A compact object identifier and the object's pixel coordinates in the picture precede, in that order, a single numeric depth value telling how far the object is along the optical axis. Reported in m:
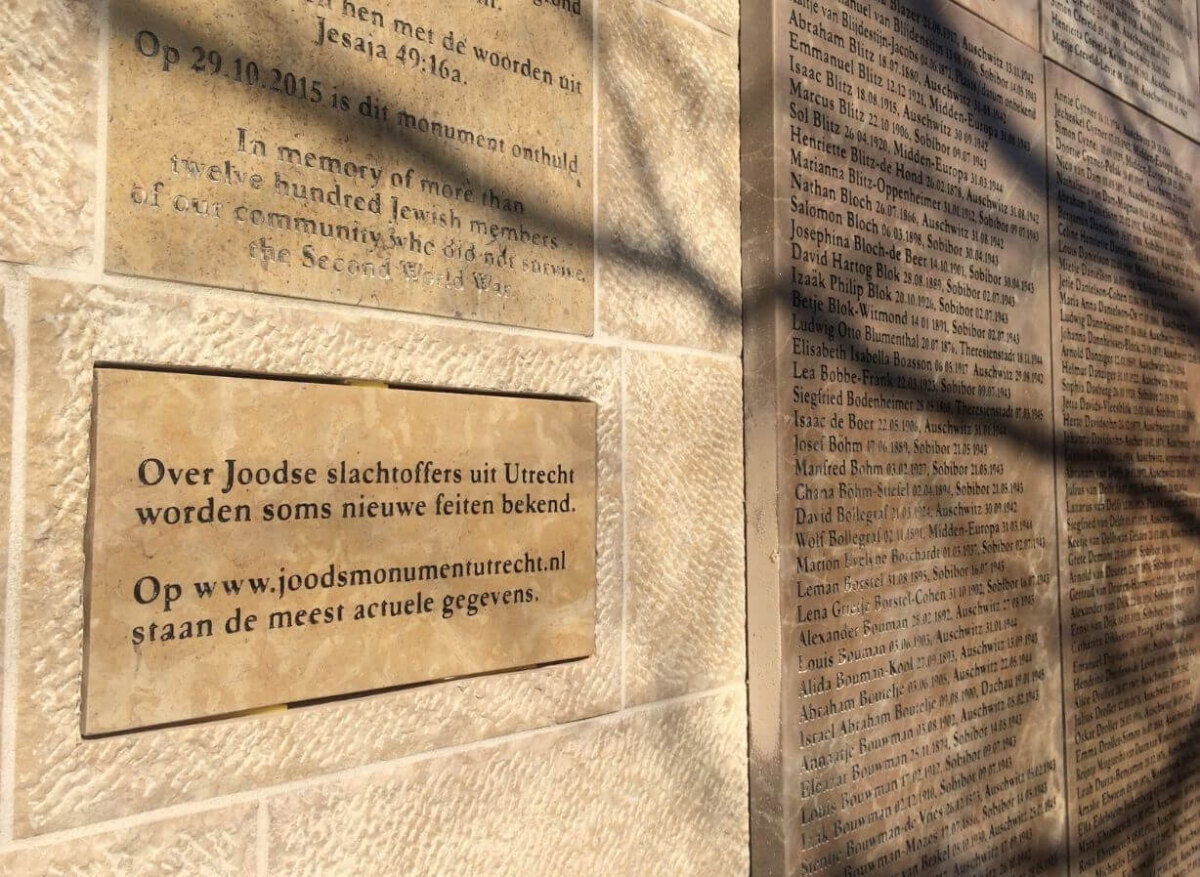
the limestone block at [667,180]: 2.09
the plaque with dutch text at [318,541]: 1.40
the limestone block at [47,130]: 1.35
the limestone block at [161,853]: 1.33
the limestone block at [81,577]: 1.35
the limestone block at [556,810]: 1.62
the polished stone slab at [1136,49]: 3.40
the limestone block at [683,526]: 2.09
